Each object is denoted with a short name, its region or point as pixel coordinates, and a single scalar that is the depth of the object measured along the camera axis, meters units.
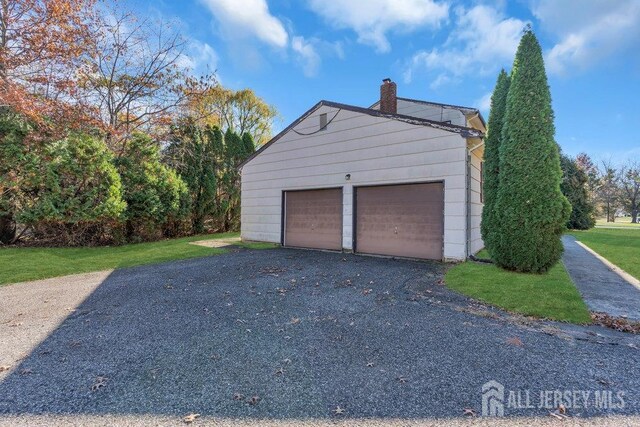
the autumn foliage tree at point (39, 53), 8.94
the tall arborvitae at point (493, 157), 6.86
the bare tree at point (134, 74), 13.19
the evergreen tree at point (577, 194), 21.44
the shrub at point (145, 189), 12.38
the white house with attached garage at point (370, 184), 7.76
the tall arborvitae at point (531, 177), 6.02
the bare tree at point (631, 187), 36.59
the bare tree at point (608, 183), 38.66
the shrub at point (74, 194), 10.18
